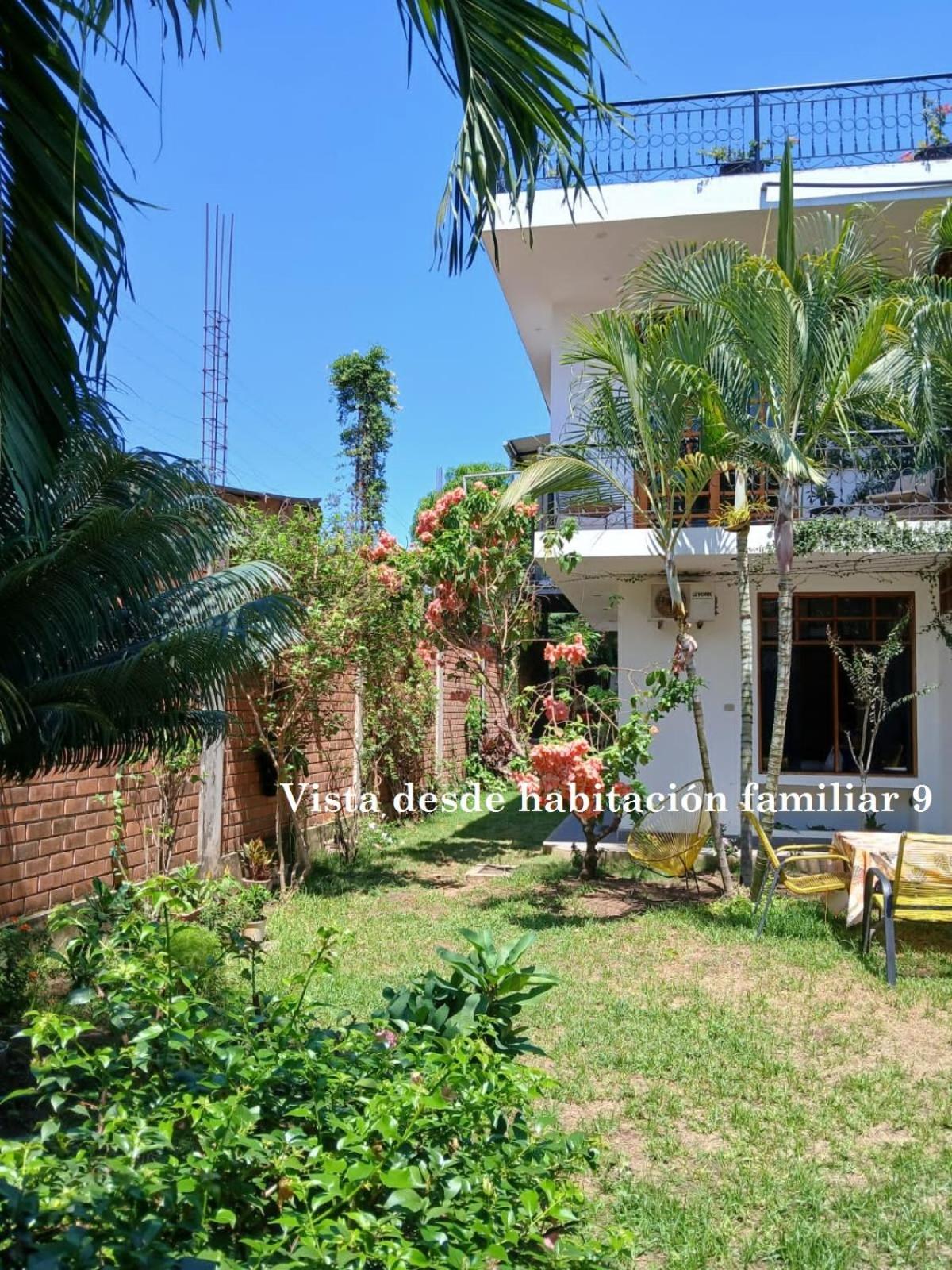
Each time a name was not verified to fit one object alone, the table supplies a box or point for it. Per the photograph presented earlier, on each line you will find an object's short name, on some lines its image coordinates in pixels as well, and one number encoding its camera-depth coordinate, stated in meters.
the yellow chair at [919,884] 6.44
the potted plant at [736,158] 11.07
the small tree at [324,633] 8.89
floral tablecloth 7.25
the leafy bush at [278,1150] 1.72
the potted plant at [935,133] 10.95
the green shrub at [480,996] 2.77
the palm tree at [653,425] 8.02
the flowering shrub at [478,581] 10.27
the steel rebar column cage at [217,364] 16.14
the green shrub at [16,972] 4.98
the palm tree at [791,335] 7.65
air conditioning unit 11.82
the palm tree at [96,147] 2.37
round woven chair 9.09
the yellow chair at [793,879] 7.18
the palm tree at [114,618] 3.75
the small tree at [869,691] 11.09
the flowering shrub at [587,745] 8.58
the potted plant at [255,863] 9.27
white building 10.70
